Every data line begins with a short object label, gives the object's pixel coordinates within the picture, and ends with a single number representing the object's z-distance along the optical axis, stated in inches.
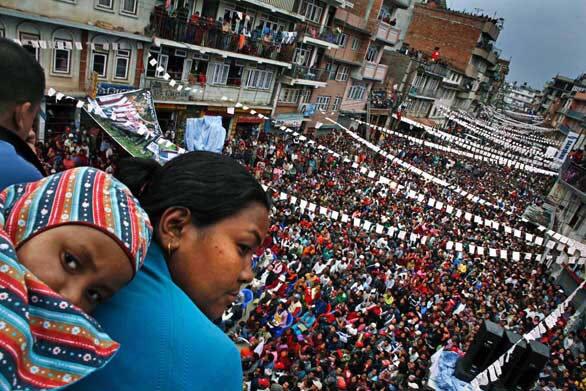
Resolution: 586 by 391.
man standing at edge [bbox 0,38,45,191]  78.9
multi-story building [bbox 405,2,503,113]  2411.4
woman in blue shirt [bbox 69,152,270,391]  48.3
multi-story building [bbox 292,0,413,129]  1352.1
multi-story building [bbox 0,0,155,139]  596.7
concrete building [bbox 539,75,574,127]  3891.0
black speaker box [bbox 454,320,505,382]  361.4
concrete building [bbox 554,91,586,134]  2818.9
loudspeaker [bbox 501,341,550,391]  333.7
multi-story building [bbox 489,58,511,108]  4237.2
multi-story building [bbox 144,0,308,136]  813.2
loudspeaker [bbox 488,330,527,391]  336.8
